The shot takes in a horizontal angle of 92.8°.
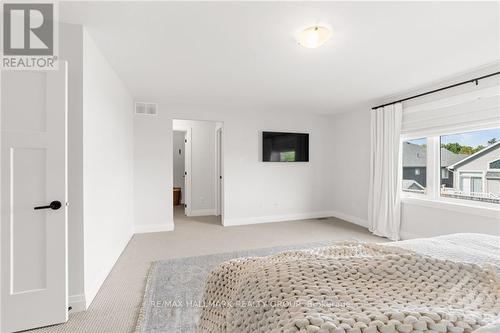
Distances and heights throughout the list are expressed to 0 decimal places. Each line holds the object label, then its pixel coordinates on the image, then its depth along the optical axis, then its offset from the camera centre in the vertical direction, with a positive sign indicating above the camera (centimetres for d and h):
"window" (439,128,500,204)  287 +2
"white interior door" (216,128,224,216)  533 -11
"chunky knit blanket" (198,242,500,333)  67 -44
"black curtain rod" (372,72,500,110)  270 +101
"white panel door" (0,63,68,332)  166 -25
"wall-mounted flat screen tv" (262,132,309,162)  486 +38
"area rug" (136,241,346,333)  179 -119
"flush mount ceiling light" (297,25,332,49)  192 +107
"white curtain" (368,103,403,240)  378 -10
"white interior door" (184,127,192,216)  546 -19
